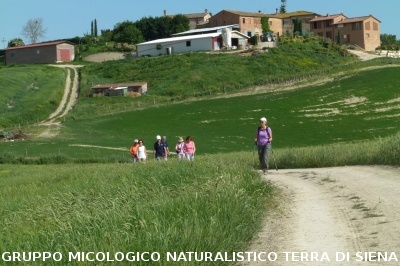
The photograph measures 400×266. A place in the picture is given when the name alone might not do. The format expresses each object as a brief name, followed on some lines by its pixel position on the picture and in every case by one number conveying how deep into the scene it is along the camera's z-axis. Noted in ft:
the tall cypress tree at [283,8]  574.15
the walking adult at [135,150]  95.96
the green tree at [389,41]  402.11
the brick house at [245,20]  414.41
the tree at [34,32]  566.89
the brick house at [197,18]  498.93
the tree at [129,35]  428.97
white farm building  353.92
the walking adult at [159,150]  94.58
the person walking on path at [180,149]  94.05
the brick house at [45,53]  386.32
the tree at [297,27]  429.01
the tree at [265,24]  424.46
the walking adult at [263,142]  68.28
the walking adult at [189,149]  92.48
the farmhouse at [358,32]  394.52
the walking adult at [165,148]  94.77
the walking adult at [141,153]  94.52
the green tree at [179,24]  451.53
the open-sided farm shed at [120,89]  268.41
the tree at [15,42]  494.59
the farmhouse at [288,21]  435.94
